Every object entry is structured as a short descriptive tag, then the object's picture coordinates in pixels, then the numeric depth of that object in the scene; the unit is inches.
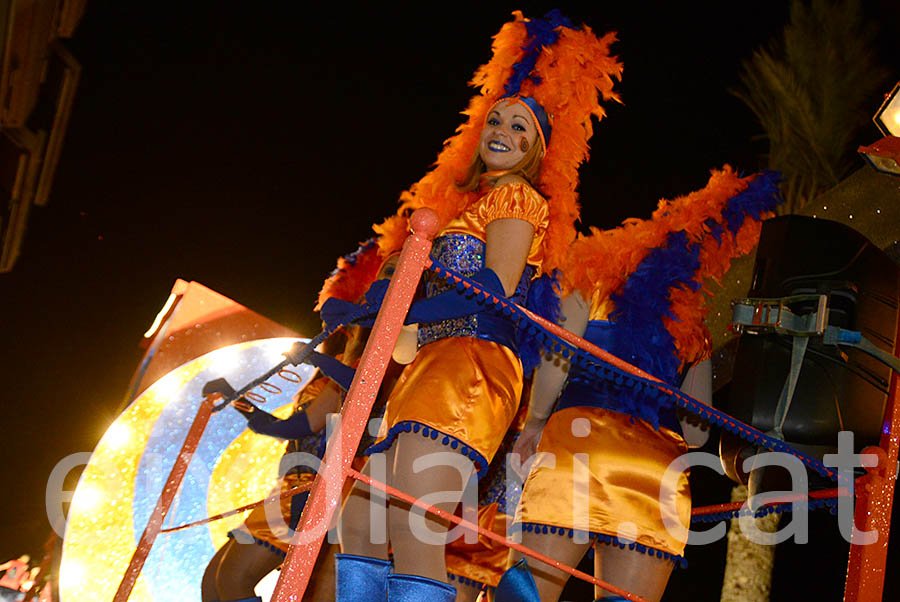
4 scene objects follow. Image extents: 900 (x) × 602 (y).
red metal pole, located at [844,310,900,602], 72.4
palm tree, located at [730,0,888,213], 173.2
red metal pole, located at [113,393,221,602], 98.0
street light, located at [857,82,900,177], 83.5
